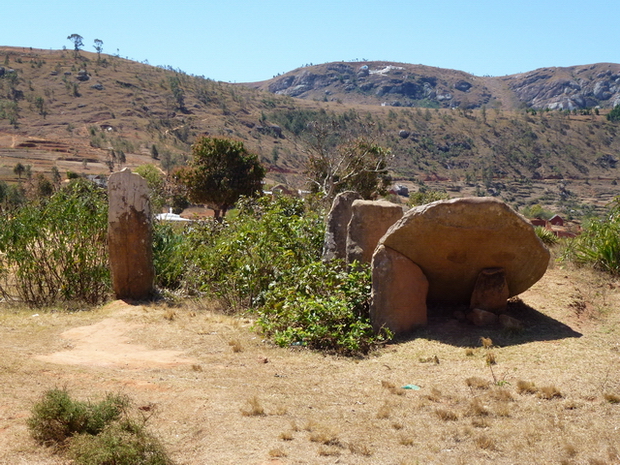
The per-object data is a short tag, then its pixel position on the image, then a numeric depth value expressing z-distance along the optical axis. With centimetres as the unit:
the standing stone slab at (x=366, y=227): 778
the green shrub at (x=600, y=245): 939
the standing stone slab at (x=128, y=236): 956
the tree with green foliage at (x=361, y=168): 2210
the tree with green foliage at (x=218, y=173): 2567
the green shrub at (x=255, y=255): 898
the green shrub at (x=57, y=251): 959
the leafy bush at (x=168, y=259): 1061
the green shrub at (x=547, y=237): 1250
